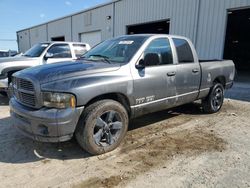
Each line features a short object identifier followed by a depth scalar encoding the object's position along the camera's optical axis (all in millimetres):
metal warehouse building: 9328
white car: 5463
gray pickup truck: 2654
